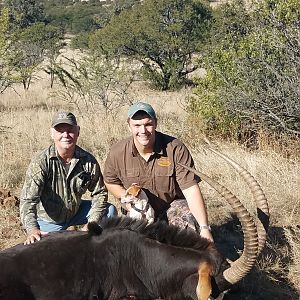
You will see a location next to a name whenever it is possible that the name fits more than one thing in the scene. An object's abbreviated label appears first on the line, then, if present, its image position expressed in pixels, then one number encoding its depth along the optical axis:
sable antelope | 3.67
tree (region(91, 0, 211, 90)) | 23.62
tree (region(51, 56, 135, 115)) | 14.15
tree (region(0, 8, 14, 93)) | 15.54
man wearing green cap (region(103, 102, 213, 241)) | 4.97
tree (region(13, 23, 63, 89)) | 23.55
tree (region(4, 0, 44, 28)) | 42.52
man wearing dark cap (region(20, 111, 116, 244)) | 4.84
